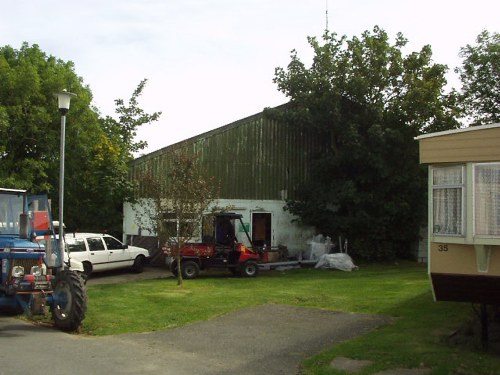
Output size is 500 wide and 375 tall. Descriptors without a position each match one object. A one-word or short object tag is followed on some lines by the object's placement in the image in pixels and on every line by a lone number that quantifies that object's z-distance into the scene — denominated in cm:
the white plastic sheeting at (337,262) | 2166
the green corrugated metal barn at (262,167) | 2473
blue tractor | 1073
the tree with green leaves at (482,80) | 2405
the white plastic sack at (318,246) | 2364
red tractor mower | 1936
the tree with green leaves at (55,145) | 2144
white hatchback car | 1923
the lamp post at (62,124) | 1276
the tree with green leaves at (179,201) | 1673
